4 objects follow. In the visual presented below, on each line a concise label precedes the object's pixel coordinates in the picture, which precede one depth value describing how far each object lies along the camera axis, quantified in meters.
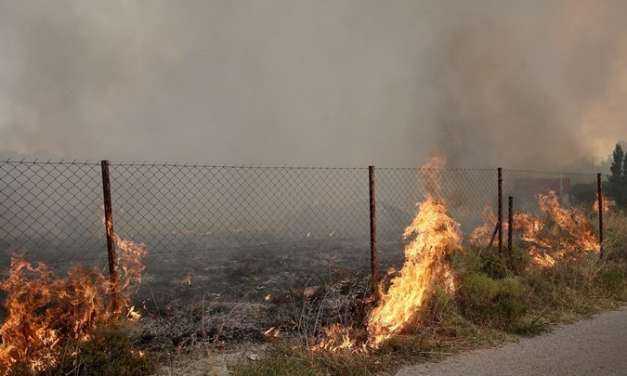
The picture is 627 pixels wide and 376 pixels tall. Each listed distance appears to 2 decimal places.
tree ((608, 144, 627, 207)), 22.88
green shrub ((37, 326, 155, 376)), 4.23
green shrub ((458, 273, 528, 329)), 6.45
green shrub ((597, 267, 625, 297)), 8.06
